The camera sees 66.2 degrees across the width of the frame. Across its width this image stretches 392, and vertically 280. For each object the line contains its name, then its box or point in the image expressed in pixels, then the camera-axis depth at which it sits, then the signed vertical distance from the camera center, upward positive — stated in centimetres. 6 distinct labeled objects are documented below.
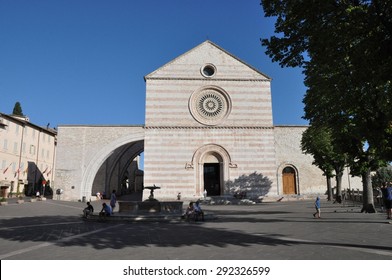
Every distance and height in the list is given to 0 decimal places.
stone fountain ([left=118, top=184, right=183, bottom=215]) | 1677 -118
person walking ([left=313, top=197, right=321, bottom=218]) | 1466 -105
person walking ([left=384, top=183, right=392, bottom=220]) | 1320 -65
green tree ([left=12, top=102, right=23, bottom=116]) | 5093 +1291
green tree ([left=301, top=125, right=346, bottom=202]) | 2458 +261
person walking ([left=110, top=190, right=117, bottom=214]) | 1714 -84
